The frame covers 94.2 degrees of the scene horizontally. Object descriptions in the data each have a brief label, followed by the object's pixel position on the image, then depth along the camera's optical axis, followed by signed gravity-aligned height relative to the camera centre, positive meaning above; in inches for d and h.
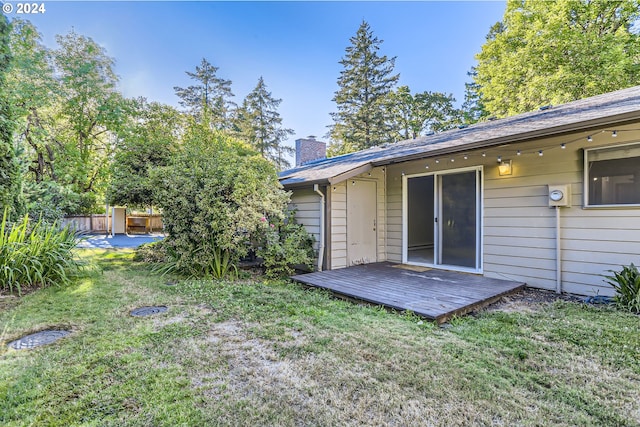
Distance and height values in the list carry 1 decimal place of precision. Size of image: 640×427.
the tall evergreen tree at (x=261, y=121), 834.8 +265.5
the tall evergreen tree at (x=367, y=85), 754.8 +331.6
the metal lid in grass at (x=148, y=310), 135.5 -45.1
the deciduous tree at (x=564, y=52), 400.8 +237.5
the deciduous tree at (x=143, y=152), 287.9 +65.8
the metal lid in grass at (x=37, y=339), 102.3 -44.7
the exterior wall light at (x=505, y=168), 187.3 +29.3
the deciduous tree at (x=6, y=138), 169.3 +44.6
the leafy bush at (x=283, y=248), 217.5 -24.7
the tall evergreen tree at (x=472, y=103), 665.0 +258.0
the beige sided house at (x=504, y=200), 152.3 +10.0
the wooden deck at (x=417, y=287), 140.1 -42.3
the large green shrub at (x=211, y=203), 198.5 +8.2
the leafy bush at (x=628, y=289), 134.9 -35.1
